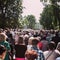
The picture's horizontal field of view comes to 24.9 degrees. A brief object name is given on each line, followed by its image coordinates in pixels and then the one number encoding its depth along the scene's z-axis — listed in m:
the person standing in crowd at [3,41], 3.84
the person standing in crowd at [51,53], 3.43
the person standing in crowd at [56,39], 5.97
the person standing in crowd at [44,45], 4.91
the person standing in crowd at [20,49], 4.14
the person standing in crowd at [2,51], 2.52
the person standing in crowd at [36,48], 3.37
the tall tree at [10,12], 23.66
